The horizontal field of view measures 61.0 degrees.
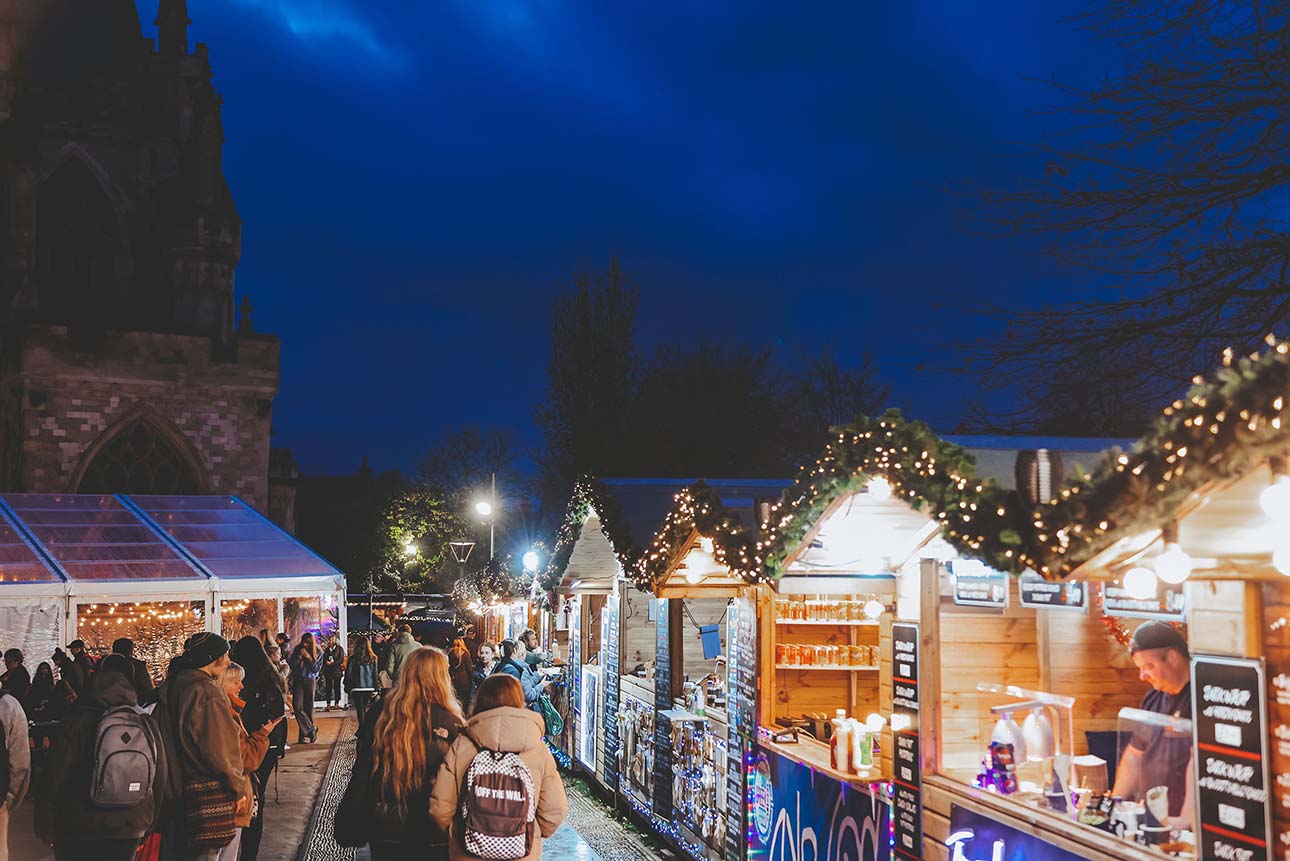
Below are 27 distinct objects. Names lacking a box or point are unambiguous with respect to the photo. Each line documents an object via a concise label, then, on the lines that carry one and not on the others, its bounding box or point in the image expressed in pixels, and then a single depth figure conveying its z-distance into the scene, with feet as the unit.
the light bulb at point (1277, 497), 9.89
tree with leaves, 146.41
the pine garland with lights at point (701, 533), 23.26
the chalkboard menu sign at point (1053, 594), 18.19
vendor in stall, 15.40
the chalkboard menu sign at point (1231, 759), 12.24
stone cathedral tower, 72.23
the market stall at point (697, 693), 26.18
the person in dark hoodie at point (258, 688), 25.93
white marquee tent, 51.78
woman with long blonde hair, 16.67
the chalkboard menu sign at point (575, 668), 47.44
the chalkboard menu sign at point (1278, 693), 11.98
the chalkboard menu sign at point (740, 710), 26.55
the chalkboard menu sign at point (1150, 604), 17.70
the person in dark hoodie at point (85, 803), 18.40
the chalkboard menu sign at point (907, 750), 19.47
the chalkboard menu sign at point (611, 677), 39.06
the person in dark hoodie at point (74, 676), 37.65
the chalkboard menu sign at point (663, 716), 32.45
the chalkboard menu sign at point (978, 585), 19.61
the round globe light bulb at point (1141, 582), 12.56
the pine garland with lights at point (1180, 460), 8.93
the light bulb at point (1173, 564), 11.12
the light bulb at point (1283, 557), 10.49
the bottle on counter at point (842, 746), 22.20
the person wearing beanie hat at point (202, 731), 19.13
